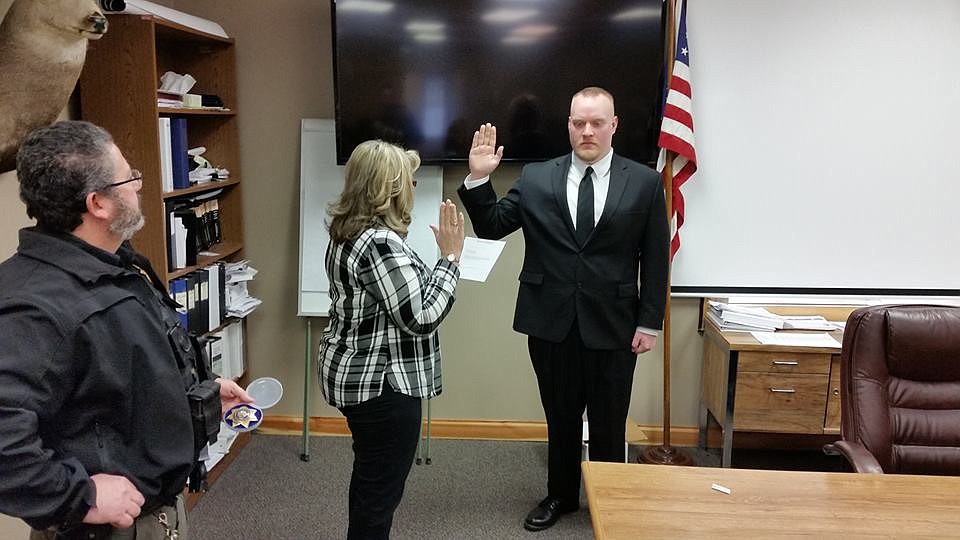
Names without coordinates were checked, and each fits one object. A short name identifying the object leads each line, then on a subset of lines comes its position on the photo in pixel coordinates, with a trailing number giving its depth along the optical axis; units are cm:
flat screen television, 311
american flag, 309
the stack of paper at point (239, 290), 327
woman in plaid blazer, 192
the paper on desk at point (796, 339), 299
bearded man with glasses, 119
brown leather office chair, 199
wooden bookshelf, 251
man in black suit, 251
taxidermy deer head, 188
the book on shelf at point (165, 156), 265
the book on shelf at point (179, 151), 277
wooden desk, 299
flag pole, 312
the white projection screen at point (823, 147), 322
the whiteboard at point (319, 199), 334
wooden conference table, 142
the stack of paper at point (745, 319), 314
